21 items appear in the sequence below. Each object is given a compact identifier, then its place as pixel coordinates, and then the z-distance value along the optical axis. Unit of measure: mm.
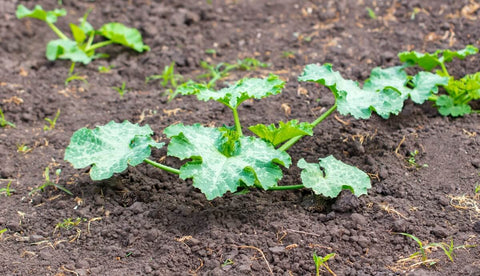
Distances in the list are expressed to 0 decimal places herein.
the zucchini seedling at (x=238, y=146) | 3070
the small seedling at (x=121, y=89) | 4613
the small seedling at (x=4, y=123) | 4258
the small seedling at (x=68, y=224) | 3250
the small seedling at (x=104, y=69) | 4961
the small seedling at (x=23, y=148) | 3953
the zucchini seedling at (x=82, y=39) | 5062
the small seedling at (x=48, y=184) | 3533
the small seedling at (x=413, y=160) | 3566
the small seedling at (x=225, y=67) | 4770
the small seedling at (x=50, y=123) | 4209
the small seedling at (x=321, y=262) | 2820
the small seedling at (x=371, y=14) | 5223
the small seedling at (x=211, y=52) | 5105
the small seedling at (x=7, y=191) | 3534
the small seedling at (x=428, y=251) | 2865
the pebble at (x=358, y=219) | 3135
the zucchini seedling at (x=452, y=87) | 3887
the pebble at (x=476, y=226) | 3035
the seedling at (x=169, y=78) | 4695
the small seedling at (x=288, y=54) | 4902
